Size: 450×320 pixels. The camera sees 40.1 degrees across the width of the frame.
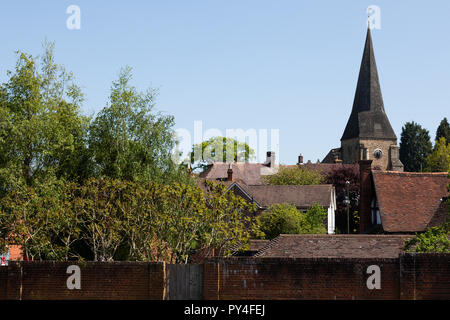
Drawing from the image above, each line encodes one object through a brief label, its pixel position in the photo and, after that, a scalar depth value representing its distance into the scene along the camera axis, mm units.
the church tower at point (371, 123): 106812
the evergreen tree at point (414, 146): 106250
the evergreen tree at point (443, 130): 102625
